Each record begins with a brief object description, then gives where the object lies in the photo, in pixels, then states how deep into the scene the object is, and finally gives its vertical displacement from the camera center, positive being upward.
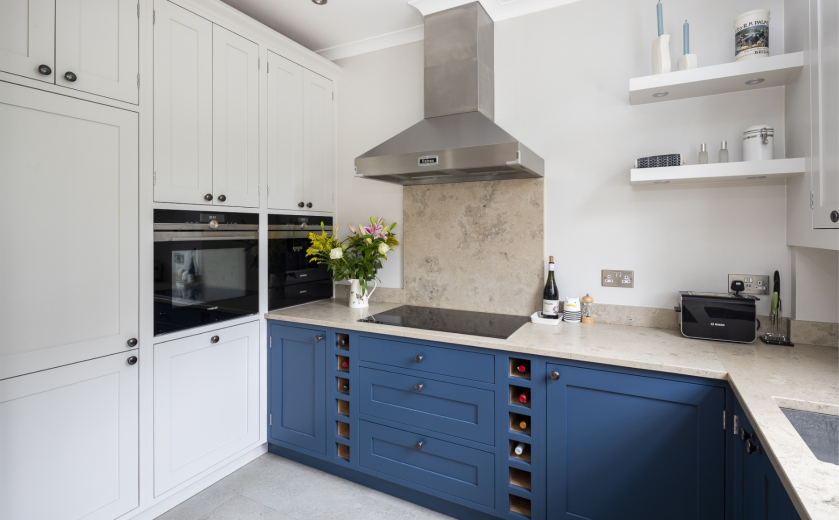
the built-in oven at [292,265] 2.60 -0.01
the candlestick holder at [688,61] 1.88 +0.90
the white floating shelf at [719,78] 1.67 +0.79
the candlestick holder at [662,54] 1.93 +0.95
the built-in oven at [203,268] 1.99 -0.02
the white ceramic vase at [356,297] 2.69 -0.21
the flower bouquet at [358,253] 2.65 +0.07
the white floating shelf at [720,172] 1.68 +0.39
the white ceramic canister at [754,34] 1.75 +0.95
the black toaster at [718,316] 1.80 -0.23
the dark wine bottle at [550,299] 2.25 -0.19
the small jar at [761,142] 1.80 +0.51
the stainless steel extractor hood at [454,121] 2.09 +0.78
